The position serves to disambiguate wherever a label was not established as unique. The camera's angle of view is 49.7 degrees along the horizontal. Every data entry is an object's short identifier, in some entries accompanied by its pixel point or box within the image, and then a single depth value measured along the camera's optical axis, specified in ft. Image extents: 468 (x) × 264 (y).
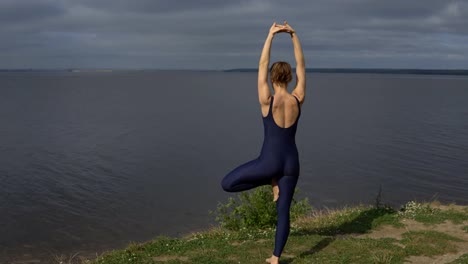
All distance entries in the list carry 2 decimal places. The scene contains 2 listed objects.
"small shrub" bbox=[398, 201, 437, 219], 42.65
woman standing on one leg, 24.39
